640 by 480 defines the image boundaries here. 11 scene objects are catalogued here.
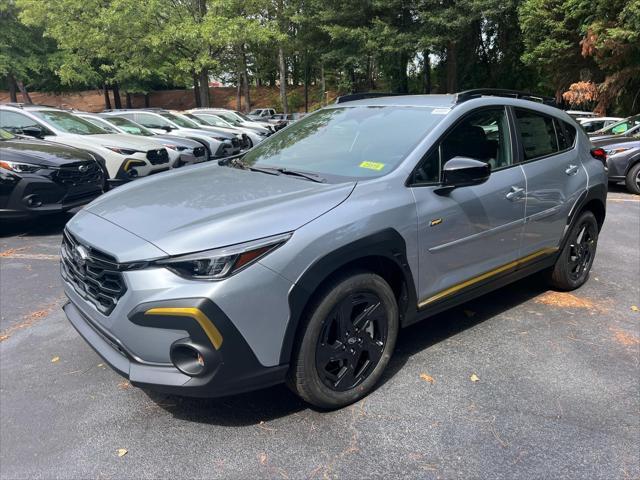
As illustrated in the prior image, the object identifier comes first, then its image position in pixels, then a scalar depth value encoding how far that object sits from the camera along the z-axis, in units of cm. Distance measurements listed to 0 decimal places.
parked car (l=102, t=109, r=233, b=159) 1211
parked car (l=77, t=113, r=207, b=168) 1010
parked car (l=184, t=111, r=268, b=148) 1562
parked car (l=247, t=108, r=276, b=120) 2958
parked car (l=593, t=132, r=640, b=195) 974
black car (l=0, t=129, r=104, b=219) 637
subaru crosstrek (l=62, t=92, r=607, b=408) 230
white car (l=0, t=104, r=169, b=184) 834
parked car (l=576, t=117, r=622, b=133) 1412
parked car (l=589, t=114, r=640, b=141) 1062
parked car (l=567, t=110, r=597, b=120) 1675
